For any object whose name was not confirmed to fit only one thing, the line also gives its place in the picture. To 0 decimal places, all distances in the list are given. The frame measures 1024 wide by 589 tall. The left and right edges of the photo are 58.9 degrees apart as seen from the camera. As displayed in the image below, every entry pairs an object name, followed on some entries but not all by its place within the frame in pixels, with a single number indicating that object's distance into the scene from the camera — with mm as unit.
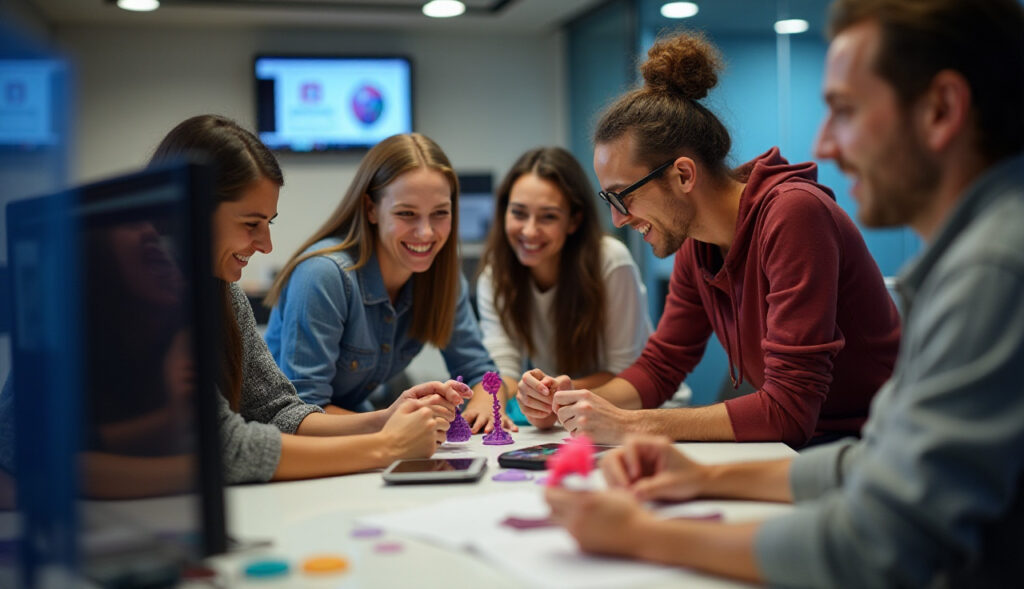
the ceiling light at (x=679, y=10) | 4648
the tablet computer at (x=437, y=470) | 1446
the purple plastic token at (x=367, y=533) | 1166
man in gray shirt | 835
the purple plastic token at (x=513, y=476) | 1455
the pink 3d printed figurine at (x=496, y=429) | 1827
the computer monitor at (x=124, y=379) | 968
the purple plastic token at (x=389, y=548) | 1094
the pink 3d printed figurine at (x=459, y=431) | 1889
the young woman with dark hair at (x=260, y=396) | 1491
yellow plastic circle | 1028
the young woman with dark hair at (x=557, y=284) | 2988
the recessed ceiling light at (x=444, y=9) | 5215
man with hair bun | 1729
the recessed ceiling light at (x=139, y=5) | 4918
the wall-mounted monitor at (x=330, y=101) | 5660
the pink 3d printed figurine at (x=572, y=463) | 1111
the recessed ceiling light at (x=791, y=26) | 4039
